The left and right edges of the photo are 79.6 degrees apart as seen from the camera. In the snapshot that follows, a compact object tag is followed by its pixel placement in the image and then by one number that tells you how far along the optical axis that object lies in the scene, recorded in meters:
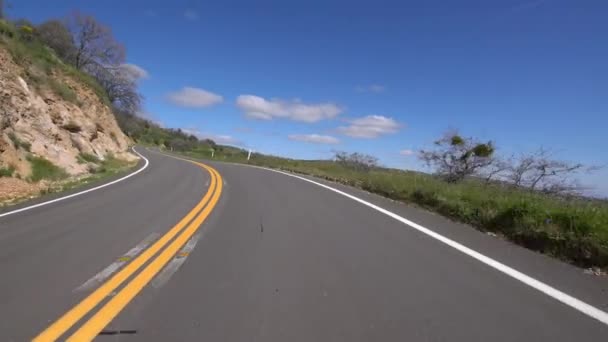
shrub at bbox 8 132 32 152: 13.35
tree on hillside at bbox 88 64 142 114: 40.81
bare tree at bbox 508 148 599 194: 9.37
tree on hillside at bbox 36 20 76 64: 30.09
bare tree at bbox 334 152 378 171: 24.76
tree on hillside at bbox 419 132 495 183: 14.59
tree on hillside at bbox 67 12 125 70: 37.75
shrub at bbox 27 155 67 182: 13.18
